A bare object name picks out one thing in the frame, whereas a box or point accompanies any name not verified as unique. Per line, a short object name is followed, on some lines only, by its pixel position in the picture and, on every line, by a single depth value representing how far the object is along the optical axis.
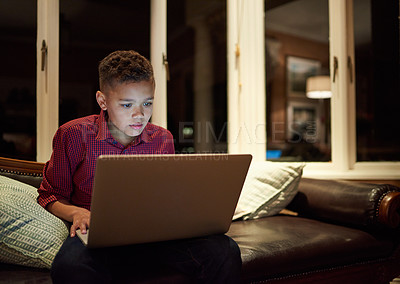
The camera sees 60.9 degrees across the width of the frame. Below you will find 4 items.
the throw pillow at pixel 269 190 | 1.86
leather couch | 1.39
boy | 0.95
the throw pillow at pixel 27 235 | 1.07
